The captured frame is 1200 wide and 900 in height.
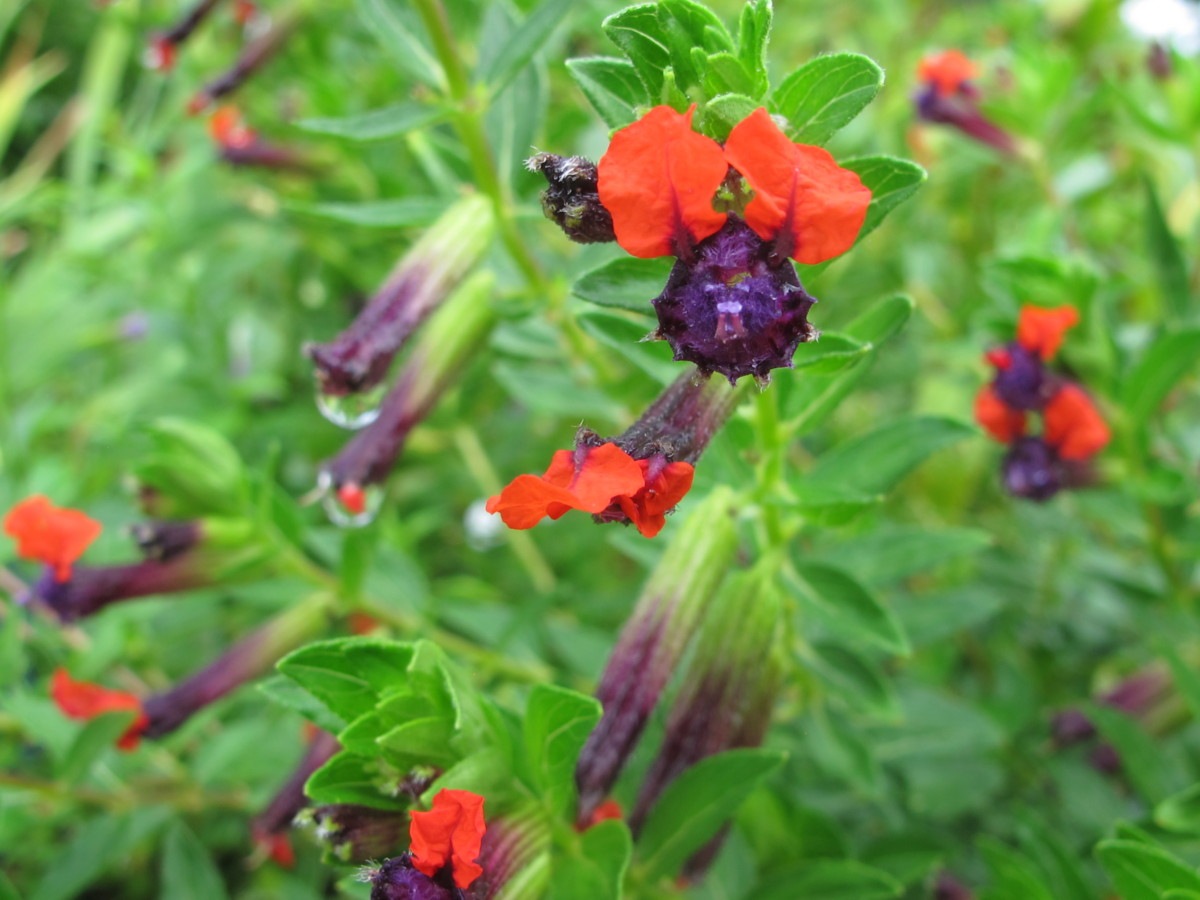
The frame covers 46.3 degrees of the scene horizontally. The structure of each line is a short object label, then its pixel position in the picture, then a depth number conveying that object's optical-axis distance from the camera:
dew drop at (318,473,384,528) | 0.14
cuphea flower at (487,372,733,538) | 0.09
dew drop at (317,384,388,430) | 0.13
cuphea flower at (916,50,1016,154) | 0.18
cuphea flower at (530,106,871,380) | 0.09
